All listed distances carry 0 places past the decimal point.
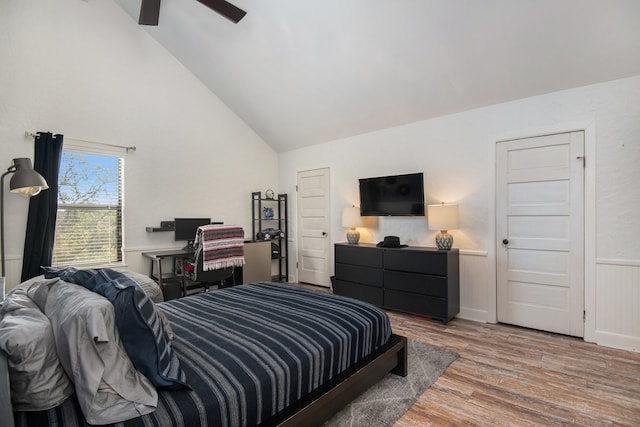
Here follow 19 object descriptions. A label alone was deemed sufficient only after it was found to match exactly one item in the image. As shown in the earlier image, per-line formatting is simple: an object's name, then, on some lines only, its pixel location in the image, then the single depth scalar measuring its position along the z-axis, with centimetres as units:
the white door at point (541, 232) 311
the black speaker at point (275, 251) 565
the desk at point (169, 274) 391
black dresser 351
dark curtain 330
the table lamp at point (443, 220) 358
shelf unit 549
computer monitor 445
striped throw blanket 369
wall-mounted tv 396
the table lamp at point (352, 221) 451
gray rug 190
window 364
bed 121
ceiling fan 274
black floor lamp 276
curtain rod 336
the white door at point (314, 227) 527
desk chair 369
